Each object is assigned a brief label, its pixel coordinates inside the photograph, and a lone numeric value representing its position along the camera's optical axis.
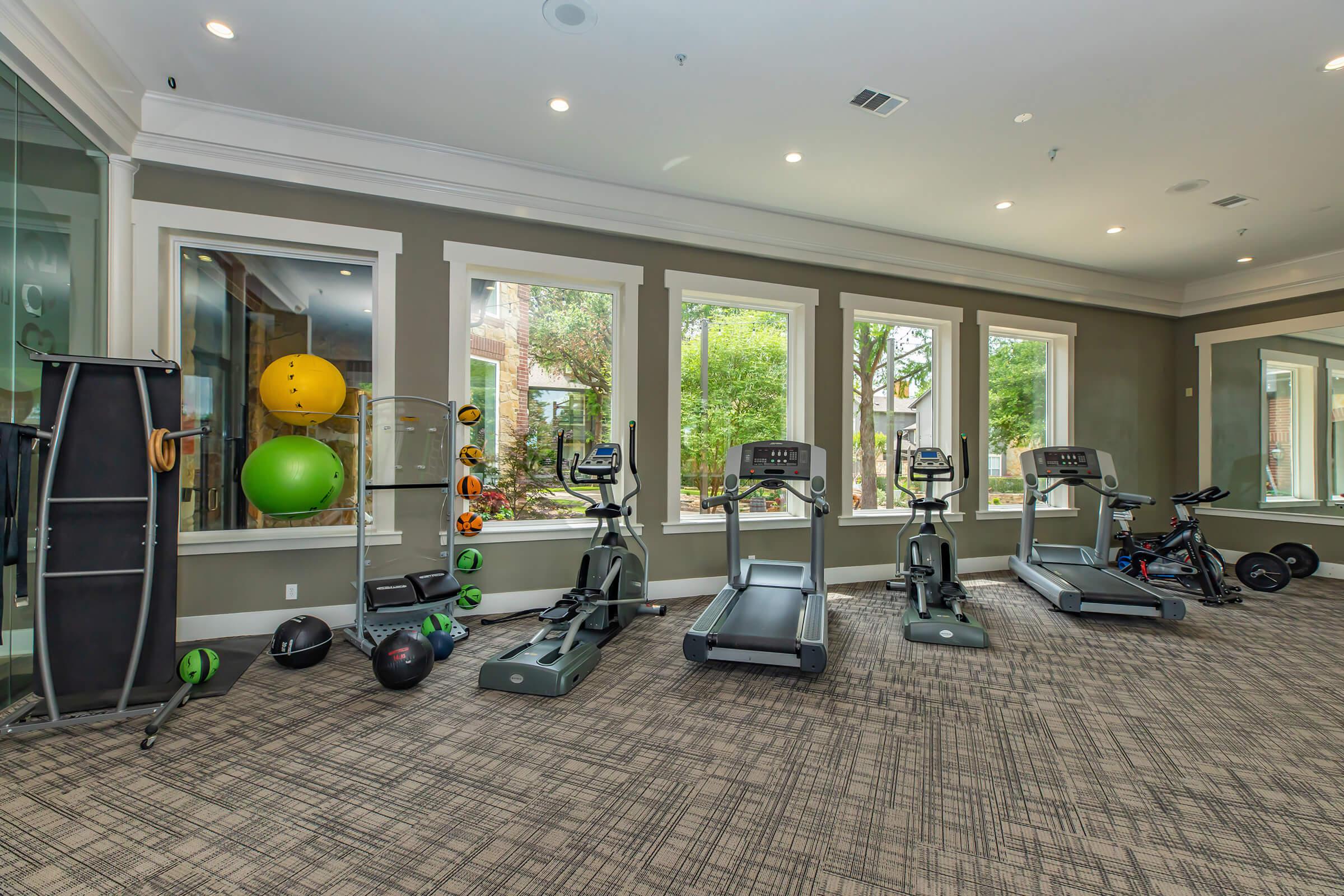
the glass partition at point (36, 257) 2.66
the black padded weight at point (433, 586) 3.69
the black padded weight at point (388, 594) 3.57
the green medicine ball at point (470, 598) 4.07
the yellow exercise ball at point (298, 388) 3.48
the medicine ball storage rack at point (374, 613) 3.56
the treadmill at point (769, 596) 3.32
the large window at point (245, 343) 3.81
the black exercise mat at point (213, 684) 2.79
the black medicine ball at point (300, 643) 3.24
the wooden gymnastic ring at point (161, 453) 2.65
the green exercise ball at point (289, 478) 3.24
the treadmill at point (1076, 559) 4.46
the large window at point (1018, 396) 6.28
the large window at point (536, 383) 4.60
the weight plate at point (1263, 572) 5.36
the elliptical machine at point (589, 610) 3.02
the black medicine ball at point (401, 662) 2.98
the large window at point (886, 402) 5.90
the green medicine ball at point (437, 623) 3.60
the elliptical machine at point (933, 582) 3.87
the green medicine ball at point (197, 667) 2.87
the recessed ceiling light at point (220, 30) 2.96
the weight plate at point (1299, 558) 5.81
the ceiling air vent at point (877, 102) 3.48
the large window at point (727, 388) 5.28
